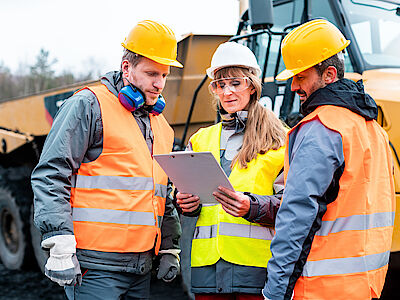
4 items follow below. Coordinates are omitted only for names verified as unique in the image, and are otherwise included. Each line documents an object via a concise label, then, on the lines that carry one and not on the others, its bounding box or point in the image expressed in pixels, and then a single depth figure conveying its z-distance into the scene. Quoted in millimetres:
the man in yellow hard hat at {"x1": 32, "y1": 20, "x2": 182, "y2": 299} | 2086
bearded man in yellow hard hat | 1814
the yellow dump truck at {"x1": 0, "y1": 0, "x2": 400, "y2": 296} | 3229
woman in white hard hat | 2268
